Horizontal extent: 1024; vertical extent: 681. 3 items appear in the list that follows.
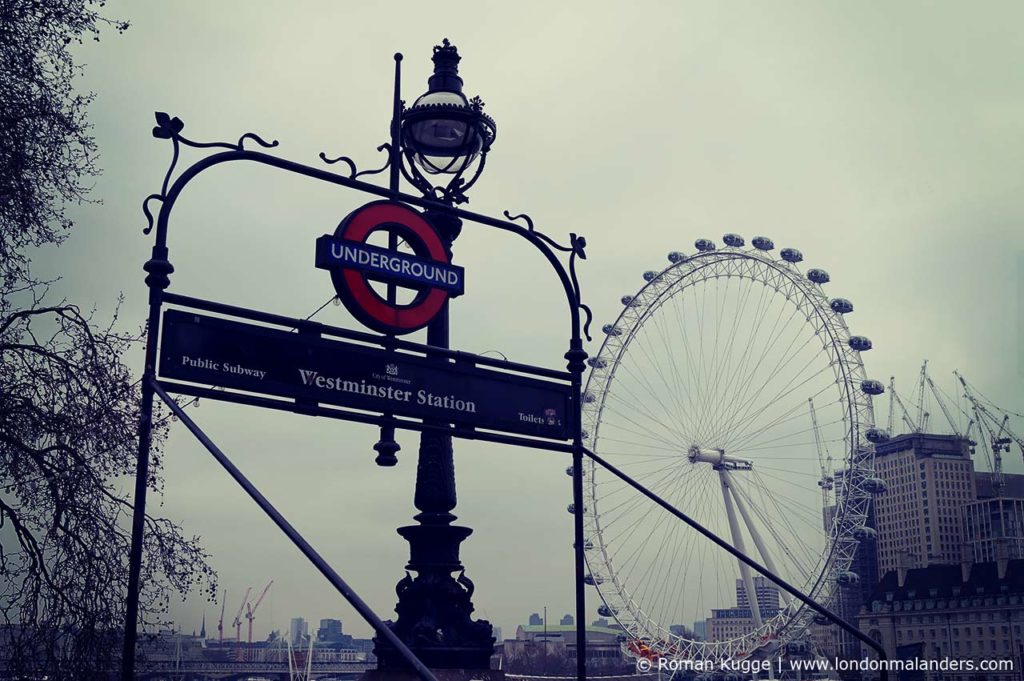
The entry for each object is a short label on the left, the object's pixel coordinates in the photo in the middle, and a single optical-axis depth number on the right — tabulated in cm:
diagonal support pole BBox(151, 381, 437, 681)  767
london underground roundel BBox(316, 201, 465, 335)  979
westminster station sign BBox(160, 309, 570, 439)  873
